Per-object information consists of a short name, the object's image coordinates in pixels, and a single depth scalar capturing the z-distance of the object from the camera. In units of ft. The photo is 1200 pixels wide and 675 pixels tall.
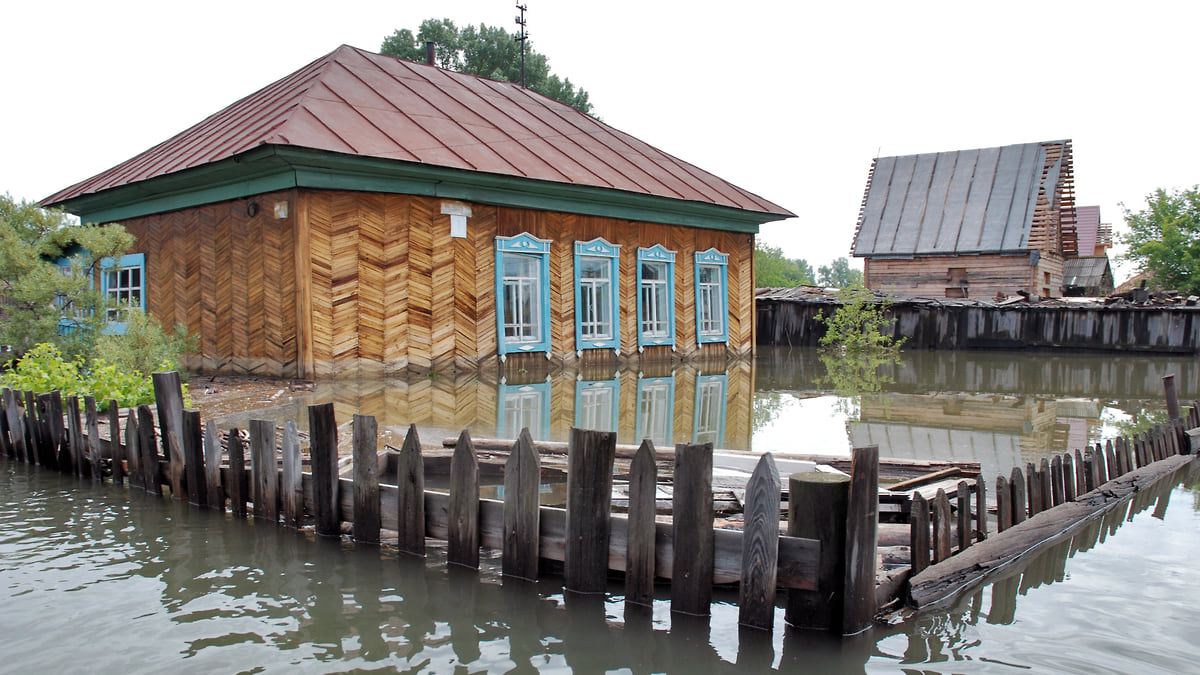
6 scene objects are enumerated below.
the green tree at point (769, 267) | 210.59
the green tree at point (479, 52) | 135.95
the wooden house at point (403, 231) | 42.29
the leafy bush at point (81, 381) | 27.66
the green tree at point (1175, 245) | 133.49
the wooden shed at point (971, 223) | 98.89
